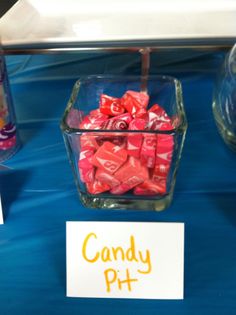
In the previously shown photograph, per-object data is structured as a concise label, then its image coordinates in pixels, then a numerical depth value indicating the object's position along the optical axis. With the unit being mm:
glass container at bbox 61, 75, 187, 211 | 448
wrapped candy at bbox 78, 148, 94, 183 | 472
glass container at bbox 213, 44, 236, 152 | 581
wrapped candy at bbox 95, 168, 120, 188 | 473
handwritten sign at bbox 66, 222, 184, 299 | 421
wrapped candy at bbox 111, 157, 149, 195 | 462
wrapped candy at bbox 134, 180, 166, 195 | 485
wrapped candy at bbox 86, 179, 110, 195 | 492
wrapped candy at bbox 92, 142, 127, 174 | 454
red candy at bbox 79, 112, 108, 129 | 513
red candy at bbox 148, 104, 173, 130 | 479
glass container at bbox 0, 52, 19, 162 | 546
